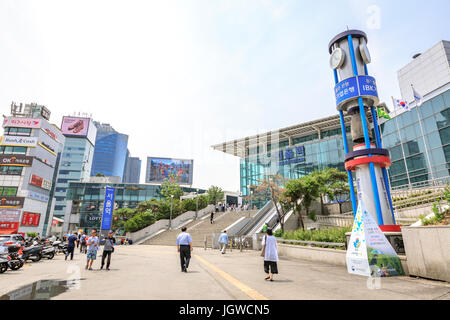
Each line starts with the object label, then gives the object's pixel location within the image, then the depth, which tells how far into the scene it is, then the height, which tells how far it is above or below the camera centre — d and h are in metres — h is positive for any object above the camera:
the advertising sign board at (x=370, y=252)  7.43 -0.69
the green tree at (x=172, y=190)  46.50 +7.21
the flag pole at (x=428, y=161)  26.47 +7.11
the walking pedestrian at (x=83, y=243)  20.59 -1.04
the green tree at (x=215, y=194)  53.51 +7.49
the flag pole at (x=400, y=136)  29.89 +11.60
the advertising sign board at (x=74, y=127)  101.19 +40.94
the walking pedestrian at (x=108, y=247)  9.72 -0.66
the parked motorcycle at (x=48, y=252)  15.33 -1.30
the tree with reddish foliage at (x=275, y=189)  22.89 +4.22
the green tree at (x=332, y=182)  23.59 +4.63
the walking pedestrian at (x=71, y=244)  14.24 -0.77
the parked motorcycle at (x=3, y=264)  9.65 -1.29
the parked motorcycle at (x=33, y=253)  13.73 -1.22
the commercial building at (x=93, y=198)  65.12 +8.39
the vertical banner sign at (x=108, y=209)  22.27 +1.85
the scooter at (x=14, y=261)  10.16 -1.23
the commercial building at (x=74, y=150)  100.50 +31.41
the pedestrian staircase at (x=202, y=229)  25.52 +0.07
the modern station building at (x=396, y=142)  27.64 +13.08
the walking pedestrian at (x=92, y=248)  9.91 -0.71
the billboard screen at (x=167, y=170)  81.38 +19.62
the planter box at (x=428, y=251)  6.50 -0.59
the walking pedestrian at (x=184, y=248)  8.65 -0.63
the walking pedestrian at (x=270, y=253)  7.03 -0.67
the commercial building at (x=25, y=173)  45.91 +11.06
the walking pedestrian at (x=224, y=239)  16.73 -0.62
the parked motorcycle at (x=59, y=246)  19.62 -1.21
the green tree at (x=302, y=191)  20.97 +3.12
